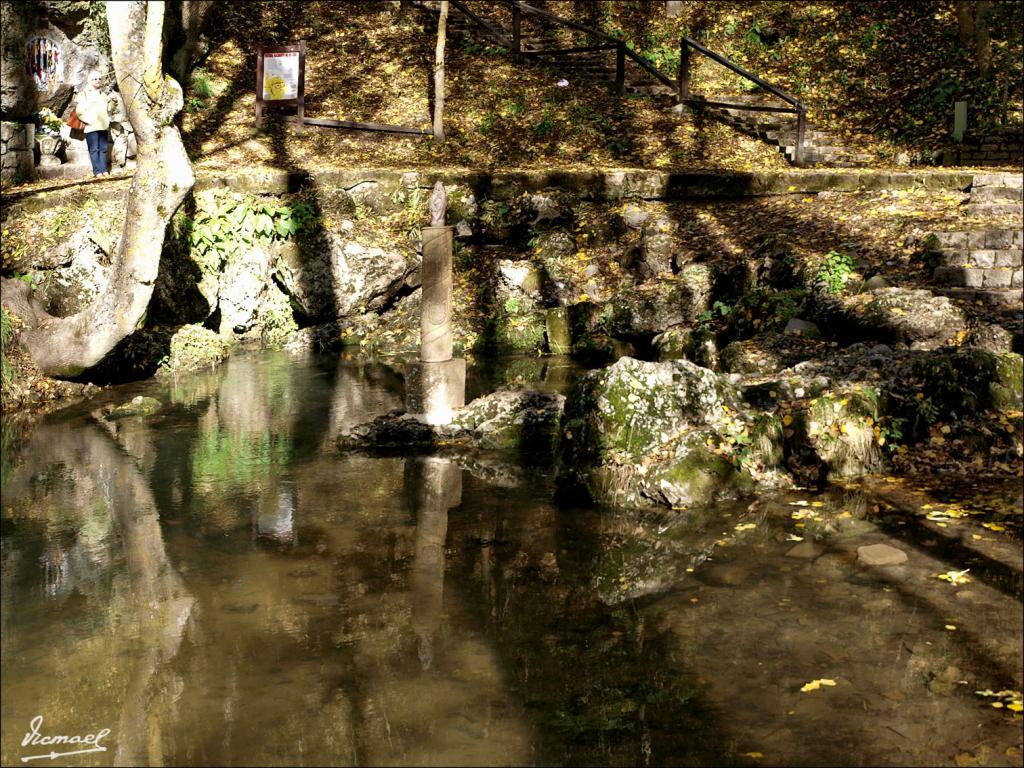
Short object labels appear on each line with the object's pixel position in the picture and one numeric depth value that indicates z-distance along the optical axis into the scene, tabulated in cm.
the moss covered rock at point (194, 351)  1456
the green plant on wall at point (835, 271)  1294
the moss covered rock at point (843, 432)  889
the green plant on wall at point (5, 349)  1232
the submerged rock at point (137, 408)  1209
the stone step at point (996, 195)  1413
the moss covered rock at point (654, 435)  842
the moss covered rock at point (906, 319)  1108
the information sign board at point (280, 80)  1869
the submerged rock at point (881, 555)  692
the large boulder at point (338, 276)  1642
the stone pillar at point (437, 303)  1059
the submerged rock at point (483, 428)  1030
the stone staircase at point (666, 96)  1827
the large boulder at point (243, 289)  1623
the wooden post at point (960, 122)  1795
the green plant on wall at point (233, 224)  1600
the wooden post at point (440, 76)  1833
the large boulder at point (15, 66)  1655
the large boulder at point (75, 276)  1423
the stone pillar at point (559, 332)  1514
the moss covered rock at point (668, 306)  1456
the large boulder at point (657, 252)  1581
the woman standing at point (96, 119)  1631
